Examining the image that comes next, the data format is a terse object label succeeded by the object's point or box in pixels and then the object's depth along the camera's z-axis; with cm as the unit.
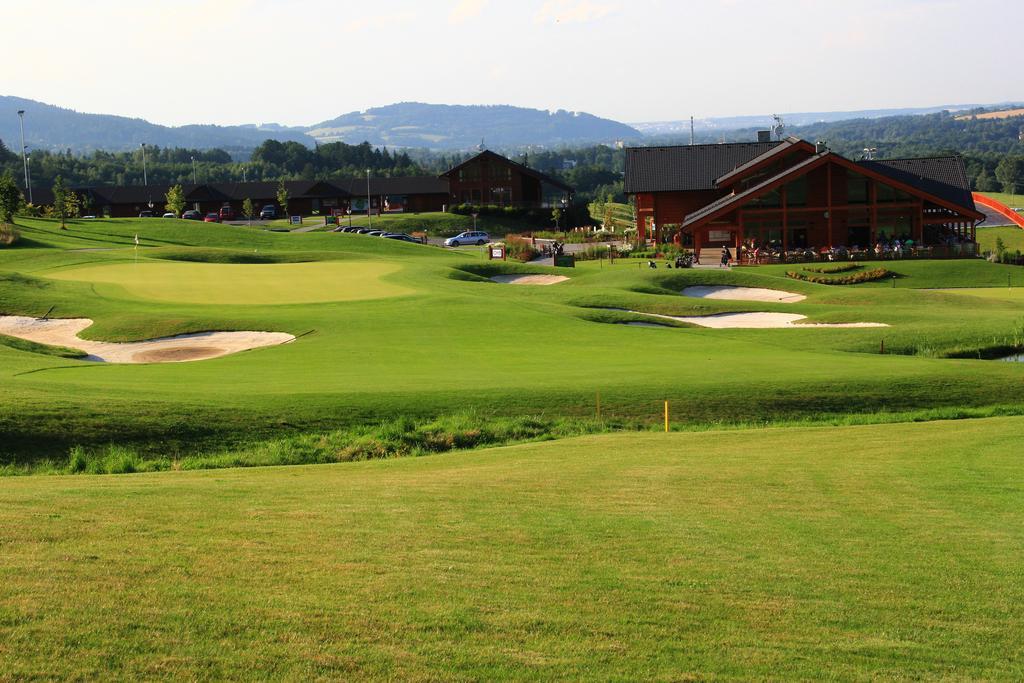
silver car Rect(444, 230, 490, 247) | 10014
